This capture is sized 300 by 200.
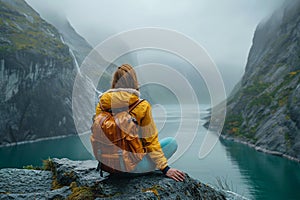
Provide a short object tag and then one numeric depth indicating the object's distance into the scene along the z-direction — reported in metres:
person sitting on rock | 4.14
